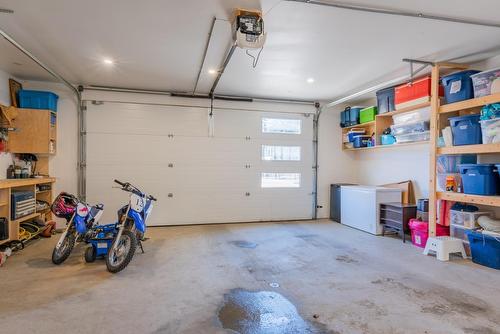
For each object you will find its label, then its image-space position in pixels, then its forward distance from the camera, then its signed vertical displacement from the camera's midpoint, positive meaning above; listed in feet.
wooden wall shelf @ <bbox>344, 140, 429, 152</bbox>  15.90 +1.32
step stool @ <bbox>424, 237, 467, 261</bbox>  12.67 -3.54
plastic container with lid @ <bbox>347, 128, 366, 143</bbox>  20.63 +2.46
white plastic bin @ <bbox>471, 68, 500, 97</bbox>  11.56 +3.46
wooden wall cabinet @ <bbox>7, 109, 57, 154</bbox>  15.64 +1.91
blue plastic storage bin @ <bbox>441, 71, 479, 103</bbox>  12.71 +3.59
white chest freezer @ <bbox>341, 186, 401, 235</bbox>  17.24 -2.40
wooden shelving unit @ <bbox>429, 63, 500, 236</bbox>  12.54 +1.61
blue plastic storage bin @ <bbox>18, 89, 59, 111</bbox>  16.08 +3.84
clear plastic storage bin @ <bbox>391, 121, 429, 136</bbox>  15.27 +2.16
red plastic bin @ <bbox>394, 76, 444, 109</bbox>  14.46 +3.89
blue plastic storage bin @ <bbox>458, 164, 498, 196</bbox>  11.69 -0.52
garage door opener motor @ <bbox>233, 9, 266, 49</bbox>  9.23 +4.47
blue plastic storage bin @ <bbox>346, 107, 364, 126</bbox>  20.63 +3.71
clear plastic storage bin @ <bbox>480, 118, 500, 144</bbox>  11.41 +1.44
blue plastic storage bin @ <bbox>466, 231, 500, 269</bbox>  11.59 -3.40
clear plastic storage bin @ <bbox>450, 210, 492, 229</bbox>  12.76 -2.31
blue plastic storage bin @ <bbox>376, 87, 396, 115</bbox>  17.04 +4.01
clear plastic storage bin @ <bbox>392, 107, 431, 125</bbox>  15.07 +2.76
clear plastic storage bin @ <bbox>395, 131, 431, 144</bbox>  15.27 +1.62
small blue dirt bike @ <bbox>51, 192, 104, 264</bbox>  11.78 -2.26
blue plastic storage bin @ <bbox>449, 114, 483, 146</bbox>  12.26 +1.59
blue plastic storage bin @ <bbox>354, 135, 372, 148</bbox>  20.02 +1.81
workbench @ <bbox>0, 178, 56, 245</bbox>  12.73 -1.42
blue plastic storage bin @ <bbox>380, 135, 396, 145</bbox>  17.50 +1.67
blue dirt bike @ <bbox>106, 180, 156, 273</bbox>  11.06 -2.54
